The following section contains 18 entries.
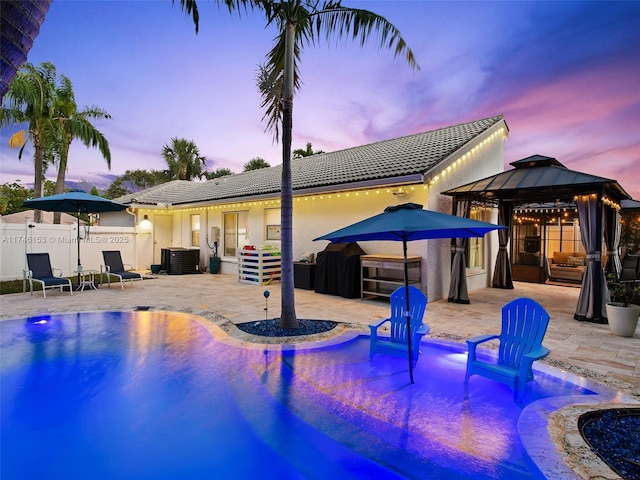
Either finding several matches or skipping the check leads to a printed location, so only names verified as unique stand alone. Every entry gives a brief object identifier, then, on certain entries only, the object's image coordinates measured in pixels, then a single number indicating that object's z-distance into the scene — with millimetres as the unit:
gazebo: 7266
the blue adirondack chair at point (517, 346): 4035
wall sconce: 16969
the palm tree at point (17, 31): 948
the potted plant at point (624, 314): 6102
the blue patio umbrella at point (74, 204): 10539
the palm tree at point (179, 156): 32188
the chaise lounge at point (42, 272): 9671
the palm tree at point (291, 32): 6094
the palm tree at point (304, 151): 29453
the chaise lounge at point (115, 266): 11336
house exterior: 9477
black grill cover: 9812
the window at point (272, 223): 13445
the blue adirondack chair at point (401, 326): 5234
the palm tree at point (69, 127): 15281
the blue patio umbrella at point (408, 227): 4036
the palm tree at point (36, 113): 13039
